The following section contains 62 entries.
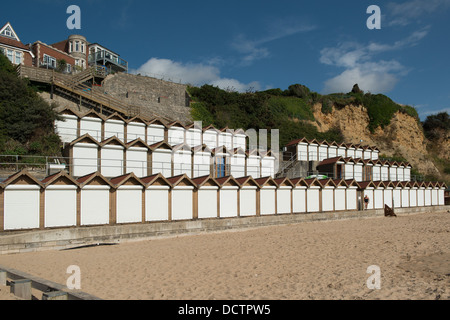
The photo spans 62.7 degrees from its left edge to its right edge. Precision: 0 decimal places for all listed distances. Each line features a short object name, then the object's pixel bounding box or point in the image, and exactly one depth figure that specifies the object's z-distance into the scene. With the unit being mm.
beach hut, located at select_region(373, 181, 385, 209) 32250
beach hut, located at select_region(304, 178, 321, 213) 26578
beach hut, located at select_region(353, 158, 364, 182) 37375
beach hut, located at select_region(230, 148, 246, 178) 29703
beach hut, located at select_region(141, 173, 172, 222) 19578
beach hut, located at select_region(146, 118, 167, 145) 29016
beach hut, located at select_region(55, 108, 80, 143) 26359
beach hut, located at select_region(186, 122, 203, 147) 30906
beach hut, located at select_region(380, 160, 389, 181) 40812
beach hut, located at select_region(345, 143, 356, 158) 41947
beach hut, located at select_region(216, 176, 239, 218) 22341
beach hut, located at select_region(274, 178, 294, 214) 24891
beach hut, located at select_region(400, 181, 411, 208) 35844
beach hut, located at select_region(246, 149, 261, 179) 30780
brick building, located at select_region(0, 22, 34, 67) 40312
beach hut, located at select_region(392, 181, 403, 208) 34575
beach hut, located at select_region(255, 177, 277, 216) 24078
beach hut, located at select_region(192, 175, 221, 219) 21391
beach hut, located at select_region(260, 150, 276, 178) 32031
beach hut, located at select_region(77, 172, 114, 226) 17594
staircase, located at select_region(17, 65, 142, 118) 33000
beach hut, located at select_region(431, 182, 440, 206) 39969
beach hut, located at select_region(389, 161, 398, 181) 41962
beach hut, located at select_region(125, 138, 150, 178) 24094
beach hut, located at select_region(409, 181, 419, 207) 36781
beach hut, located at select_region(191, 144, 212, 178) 27328
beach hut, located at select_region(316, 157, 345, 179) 35406
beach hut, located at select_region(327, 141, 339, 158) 39906
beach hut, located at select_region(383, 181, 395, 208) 33531
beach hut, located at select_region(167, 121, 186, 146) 30000
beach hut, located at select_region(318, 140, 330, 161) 39062
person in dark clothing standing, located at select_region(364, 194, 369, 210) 30673
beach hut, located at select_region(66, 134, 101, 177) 22312
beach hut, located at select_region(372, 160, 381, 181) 39672
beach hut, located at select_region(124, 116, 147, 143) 28016
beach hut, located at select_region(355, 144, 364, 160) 43344
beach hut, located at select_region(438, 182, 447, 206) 41031
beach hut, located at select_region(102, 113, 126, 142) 27203
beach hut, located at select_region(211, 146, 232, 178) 28516
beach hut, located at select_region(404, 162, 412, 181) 44688
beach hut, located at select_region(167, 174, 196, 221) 20438
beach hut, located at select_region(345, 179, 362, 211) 29562
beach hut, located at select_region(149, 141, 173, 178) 25188
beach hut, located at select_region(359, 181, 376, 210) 31156
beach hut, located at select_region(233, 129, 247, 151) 34500
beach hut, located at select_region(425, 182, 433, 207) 39147
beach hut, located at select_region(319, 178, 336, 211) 27584
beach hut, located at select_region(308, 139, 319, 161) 38031
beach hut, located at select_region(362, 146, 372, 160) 44488
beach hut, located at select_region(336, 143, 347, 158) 40938
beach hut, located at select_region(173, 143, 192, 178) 26406
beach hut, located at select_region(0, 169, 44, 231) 15570
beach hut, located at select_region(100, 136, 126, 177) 23094
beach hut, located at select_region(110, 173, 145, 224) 18597
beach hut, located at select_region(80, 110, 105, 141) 26516
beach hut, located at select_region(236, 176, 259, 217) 23172
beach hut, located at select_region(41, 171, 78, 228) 16594
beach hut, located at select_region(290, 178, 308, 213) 25734
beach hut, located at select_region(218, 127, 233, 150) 33338
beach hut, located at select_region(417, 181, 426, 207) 37812
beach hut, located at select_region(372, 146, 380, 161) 45406
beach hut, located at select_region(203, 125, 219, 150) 32125
